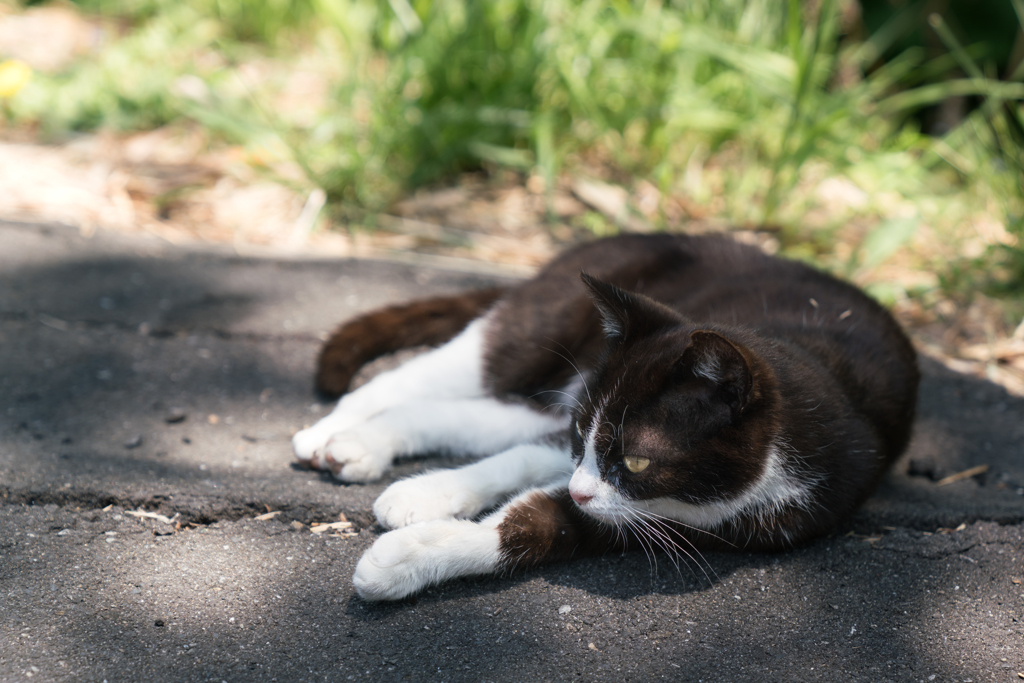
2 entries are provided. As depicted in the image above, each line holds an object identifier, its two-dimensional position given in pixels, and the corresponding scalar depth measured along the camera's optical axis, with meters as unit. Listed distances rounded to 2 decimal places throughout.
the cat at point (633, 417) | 1.07
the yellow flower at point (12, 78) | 1.95
